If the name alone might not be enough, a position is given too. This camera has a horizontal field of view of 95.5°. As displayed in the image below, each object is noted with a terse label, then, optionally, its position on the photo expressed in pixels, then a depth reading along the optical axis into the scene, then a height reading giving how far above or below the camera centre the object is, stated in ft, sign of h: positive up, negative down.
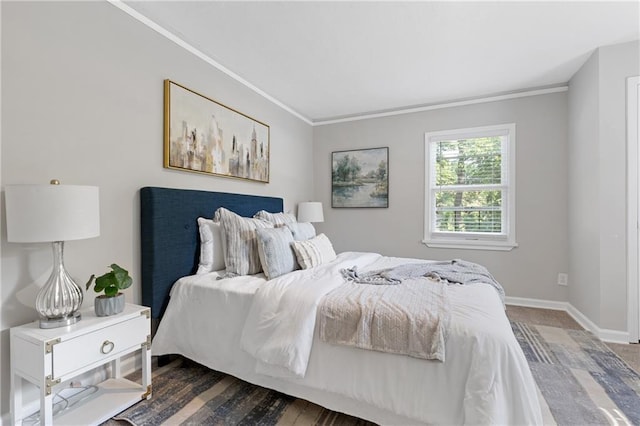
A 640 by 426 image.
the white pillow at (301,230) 8.73 -0.62
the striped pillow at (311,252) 7.59 -1.13
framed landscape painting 13.65 +1.59
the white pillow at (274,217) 9.30 -0.22
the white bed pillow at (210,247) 7.57 -0.94
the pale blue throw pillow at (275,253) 6.96 -1.04
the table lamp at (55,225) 4.36 -0.20
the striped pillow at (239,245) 7.27 -0.87
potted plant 5.26 -1.41
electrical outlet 10.79 -2.56
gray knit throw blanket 6.49 -1.52
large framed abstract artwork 7.60 +2.26
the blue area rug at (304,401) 5.15 -3.70
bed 3.90 -2.32
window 11.71 +0.95
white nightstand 4.31 -2.37
